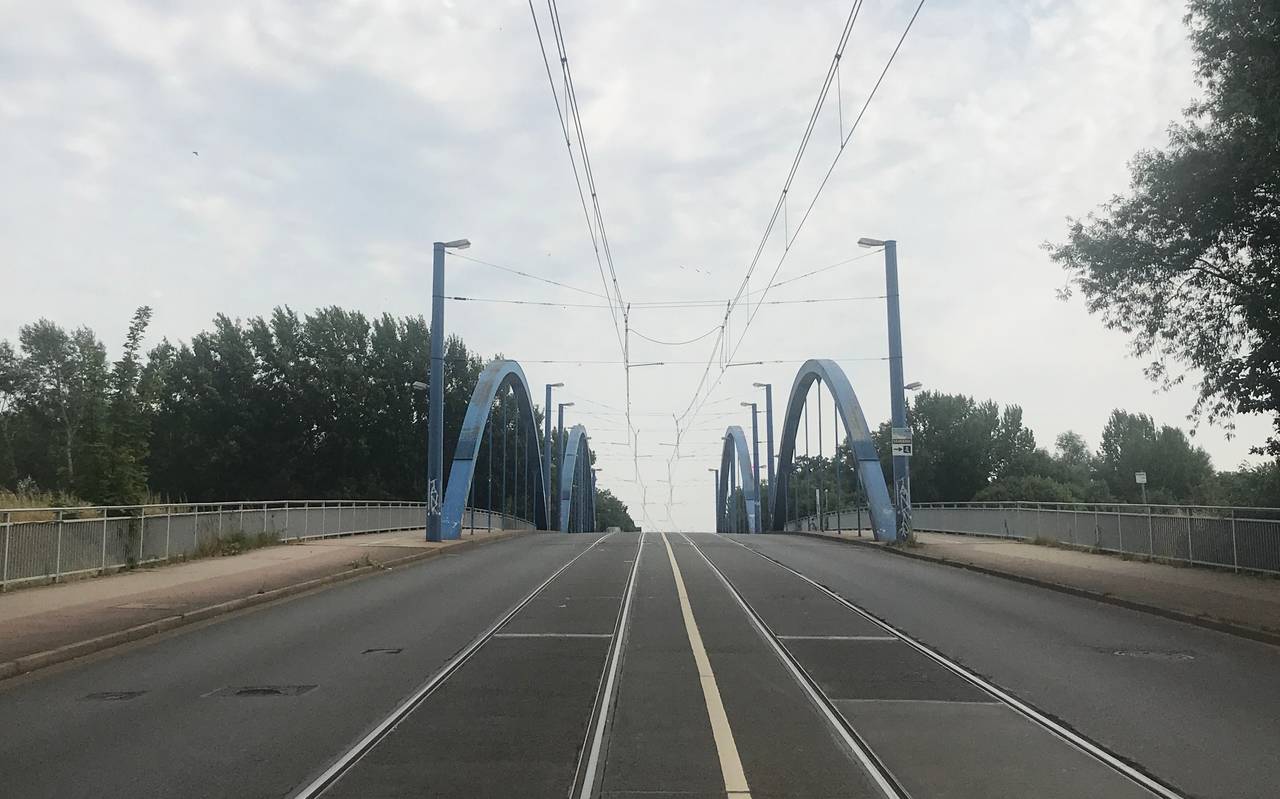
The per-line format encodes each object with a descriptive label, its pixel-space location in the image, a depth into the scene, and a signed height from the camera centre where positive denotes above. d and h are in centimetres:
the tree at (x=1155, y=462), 7344 +312
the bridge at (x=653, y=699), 587 -151
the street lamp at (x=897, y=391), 2997 +343
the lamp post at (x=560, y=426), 7544 +602
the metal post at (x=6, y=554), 1516 -66
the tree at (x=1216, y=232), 1724 +560
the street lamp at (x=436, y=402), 3042 +313
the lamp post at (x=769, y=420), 6956 +581
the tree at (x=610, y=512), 16262 -97
